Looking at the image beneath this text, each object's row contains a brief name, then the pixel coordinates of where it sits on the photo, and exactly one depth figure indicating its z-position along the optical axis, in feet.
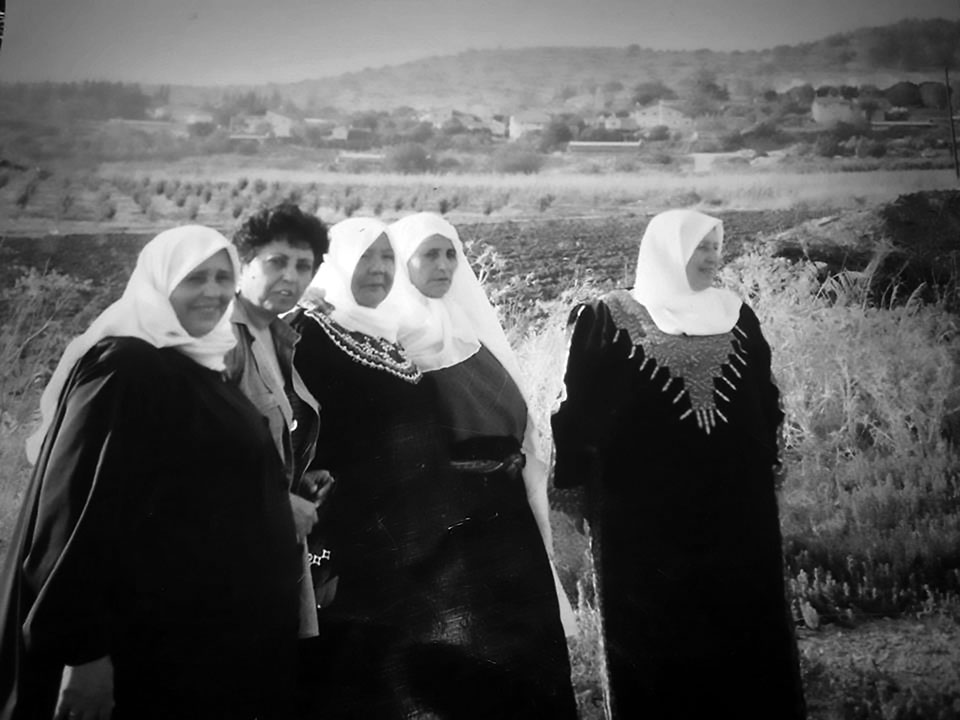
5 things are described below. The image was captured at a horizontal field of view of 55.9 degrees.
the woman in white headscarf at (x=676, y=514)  9.38
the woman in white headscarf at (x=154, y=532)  7.84
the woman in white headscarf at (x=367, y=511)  8.71
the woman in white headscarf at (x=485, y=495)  8.99
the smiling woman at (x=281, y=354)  8.50
